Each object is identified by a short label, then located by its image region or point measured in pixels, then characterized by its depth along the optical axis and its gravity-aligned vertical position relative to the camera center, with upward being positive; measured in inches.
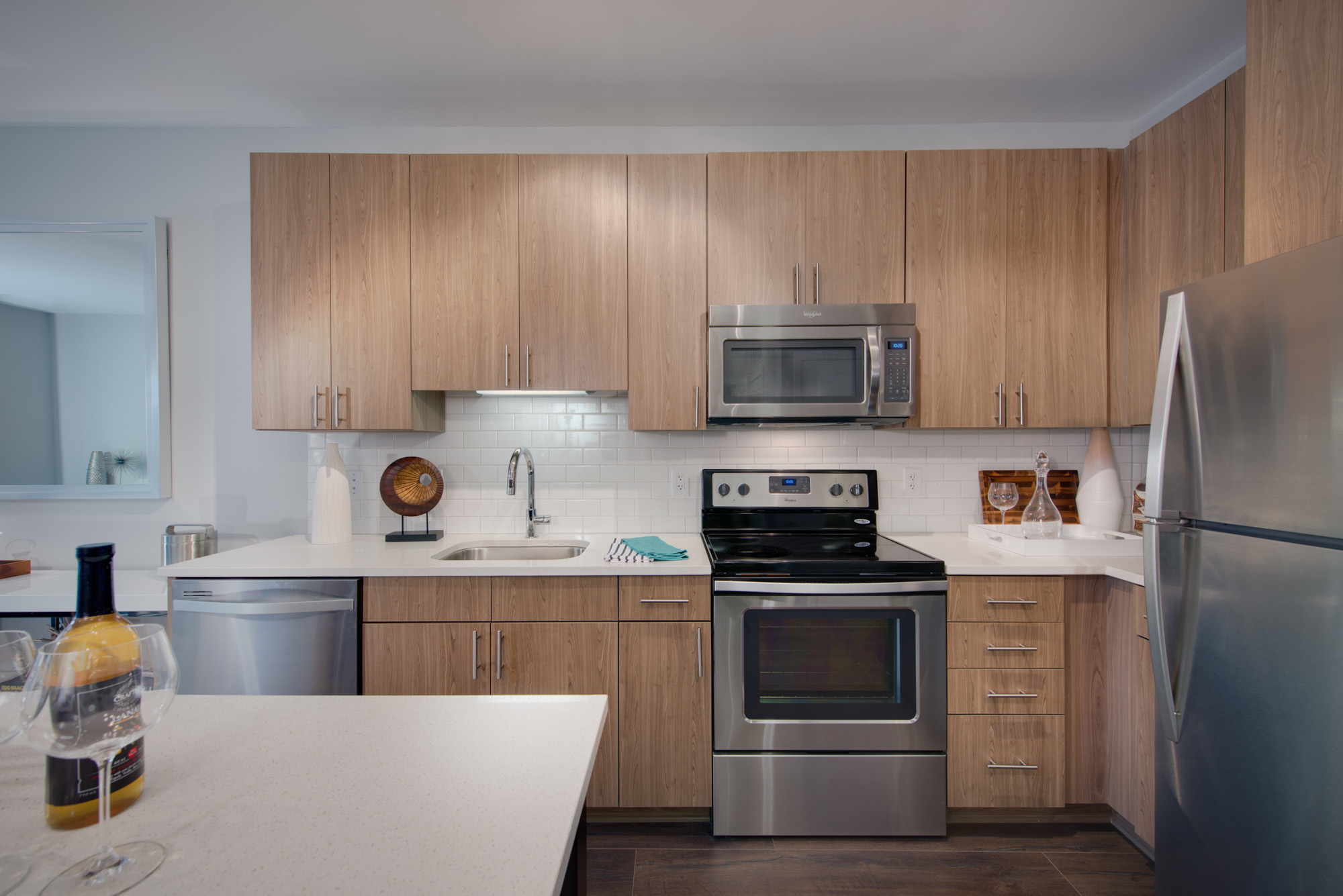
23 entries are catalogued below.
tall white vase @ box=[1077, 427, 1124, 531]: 98.5 -8.5
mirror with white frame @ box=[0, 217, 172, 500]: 104.8 +13.0
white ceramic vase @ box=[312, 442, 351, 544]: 95.0 -9.9
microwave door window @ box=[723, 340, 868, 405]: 90.3 +9.8
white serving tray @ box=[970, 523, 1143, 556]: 82.6 -15.2
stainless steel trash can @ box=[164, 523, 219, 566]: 99.5 -16.6
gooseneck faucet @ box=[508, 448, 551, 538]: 95.3 -7.6
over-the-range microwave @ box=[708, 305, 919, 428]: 89.4 +11.0
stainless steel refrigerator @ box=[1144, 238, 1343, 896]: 40.0 -10.6
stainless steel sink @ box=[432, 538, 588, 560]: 98.4 -18.1
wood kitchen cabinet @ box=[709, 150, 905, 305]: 90.8 +31.5
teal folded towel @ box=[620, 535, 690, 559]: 82.7 -15.4
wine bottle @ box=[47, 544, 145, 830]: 23.7 -8.9
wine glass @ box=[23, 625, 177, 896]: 22.0 -10.1
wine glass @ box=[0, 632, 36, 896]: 24.2 -9.7
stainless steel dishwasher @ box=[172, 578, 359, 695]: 78.2 -25.2
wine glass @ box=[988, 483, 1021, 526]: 89.4 -8.8
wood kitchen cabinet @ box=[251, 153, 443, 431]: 90.7 +22.3
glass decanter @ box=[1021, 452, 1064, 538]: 87.0 -11.7
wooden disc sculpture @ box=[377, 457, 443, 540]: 97.6 -7.5
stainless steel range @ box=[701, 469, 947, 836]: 76.9 -32.9
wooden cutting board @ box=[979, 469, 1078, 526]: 103.1 -8.6
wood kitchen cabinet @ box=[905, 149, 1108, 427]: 90.7 +22.9
